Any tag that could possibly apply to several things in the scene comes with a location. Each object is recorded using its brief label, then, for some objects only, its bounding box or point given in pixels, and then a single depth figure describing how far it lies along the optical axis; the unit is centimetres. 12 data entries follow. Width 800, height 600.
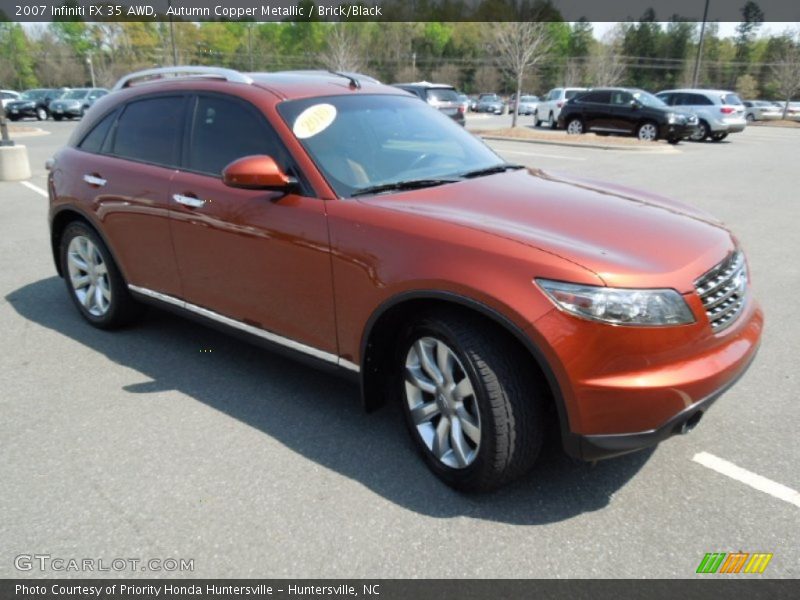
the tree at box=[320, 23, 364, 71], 4731
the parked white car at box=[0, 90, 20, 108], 3742
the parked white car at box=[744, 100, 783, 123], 3950
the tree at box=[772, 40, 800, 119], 4491
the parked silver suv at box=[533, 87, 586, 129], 2728
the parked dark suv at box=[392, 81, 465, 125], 2022
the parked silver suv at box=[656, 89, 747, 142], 2225
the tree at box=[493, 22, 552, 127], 2550
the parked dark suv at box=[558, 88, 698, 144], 2028
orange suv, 242
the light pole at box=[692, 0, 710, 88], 3234
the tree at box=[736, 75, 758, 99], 6825
